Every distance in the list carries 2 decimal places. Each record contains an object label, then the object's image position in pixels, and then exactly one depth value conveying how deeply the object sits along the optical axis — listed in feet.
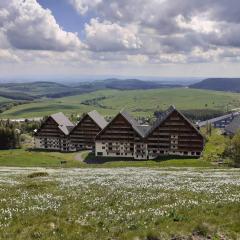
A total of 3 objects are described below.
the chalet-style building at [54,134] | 571.28
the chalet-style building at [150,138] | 464.65
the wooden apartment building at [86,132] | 548.72
